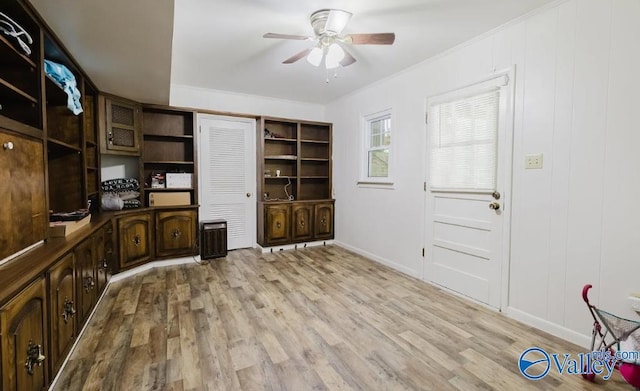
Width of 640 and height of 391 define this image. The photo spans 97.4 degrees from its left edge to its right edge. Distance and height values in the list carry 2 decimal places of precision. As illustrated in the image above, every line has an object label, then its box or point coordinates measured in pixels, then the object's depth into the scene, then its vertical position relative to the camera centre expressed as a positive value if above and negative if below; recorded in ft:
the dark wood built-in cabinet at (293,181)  15.31 +0.14
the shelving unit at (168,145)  13.16 +1.89
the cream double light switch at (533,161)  7.59 +0.66
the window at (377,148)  13.32 +1.78
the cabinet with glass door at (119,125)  10.77 +2.32
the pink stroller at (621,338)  5.13 -2.92
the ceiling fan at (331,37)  7.34 +4.09
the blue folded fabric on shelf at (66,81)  7.13 +2.70
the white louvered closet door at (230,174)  14.52 +0.48
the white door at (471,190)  8.45 -0.16
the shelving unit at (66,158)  8.68 +0.77
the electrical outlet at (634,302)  5.93 -2.47
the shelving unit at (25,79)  5.67 +2.22
